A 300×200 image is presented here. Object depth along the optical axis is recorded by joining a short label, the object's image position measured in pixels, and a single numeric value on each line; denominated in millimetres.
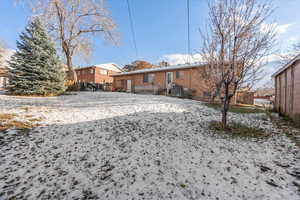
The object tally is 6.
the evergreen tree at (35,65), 8859
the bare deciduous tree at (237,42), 3980
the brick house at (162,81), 13984
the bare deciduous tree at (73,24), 12898
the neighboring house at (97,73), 26536
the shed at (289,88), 5746
